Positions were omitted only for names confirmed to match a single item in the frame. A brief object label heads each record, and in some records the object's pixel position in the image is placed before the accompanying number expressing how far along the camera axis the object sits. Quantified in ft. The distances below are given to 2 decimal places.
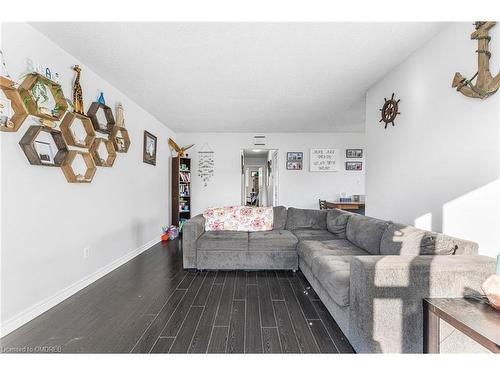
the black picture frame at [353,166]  19.94
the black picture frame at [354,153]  19.98
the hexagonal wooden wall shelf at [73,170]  7.59
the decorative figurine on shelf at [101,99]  9.39
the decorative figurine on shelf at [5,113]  5.60
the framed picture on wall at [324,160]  19.95
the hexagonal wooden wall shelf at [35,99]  6.03
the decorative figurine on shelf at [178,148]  17.91
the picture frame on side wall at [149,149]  13.74
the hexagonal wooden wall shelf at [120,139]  10.24
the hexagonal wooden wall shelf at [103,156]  8.93
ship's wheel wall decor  8.84
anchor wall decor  5.14
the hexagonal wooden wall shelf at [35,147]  6.21
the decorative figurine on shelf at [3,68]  5.52
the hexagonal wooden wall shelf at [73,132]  7.46
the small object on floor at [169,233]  15.86
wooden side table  3.15
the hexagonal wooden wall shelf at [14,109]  5.63
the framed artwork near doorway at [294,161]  19.97
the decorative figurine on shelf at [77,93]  7.96
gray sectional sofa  4.47
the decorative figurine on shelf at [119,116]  10.68
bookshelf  17.87
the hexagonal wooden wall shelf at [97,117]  8.89
